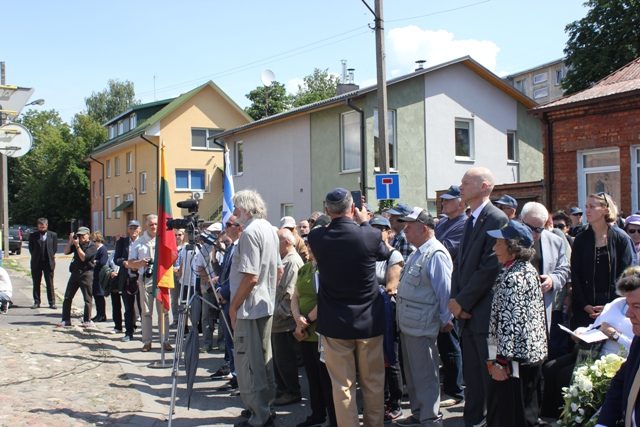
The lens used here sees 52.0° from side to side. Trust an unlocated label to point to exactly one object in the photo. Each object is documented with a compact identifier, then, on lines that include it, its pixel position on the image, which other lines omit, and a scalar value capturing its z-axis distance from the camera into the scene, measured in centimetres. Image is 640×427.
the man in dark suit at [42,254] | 1418
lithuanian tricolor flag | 850
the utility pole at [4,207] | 1600
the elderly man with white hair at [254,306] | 595
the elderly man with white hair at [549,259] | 649
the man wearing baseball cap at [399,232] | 702
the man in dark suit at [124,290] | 1099
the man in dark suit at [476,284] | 508
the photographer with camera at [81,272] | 1208
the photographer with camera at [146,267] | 1016
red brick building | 1477
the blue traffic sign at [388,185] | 1462
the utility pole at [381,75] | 1490
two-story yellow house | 4003
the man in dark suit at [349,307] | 518
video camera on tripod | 692
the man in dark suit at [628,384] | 344
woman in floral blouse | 449
